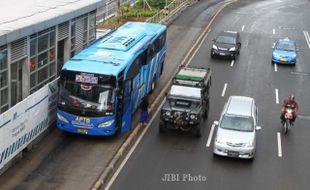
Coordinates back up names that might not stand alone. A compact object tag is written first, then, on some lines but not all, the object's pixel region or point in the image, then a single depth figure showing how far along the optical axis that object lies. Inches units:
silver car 904.3
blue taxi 1579.7
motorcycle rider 1047.0
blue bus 934.4
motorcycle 1046.4
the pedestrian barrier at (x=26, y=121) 788.0
